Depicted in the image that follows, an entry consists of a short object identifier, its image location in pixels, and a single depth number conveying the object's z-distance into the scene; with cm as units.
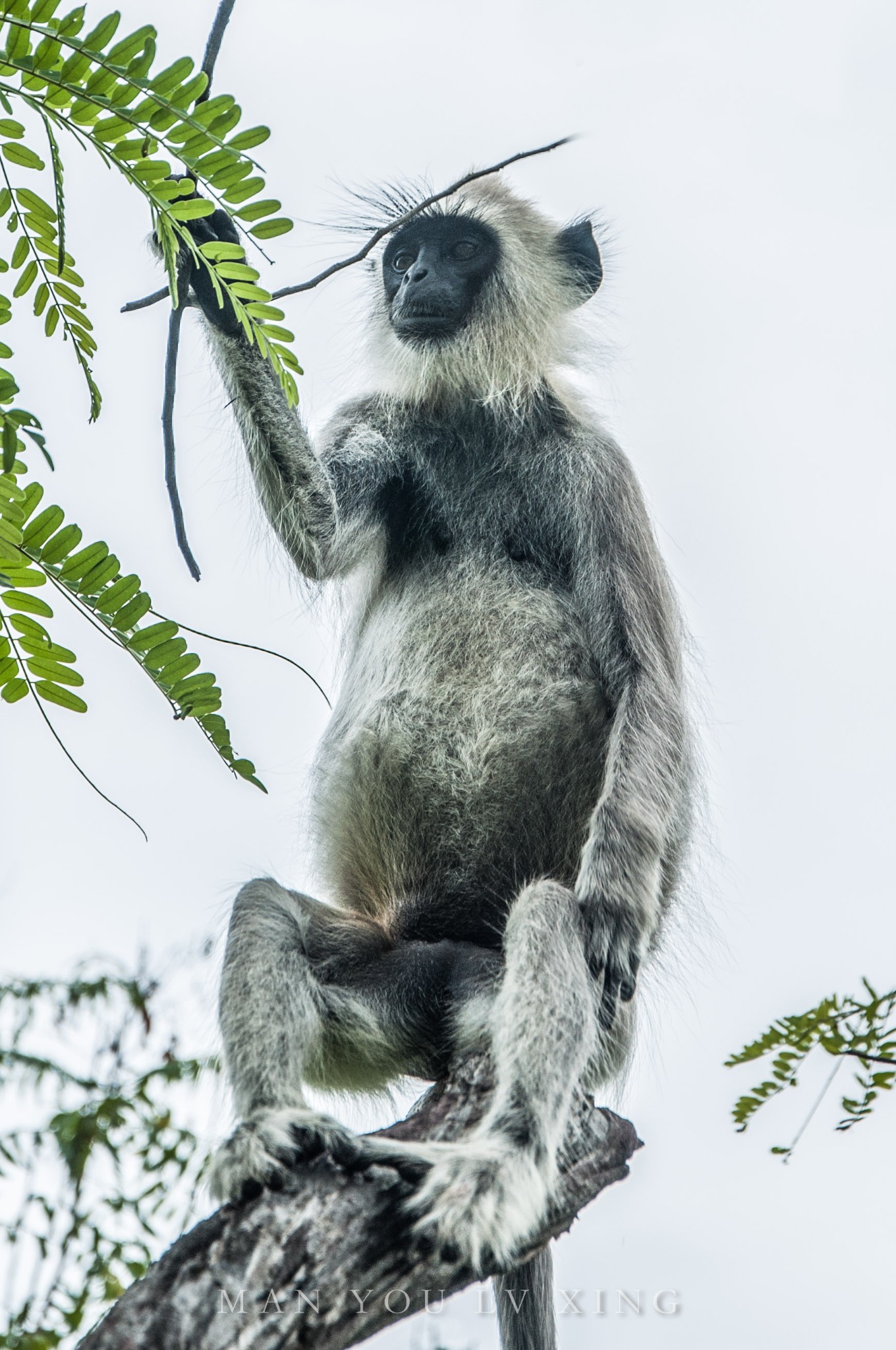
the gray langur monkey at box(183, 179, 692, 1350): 708
